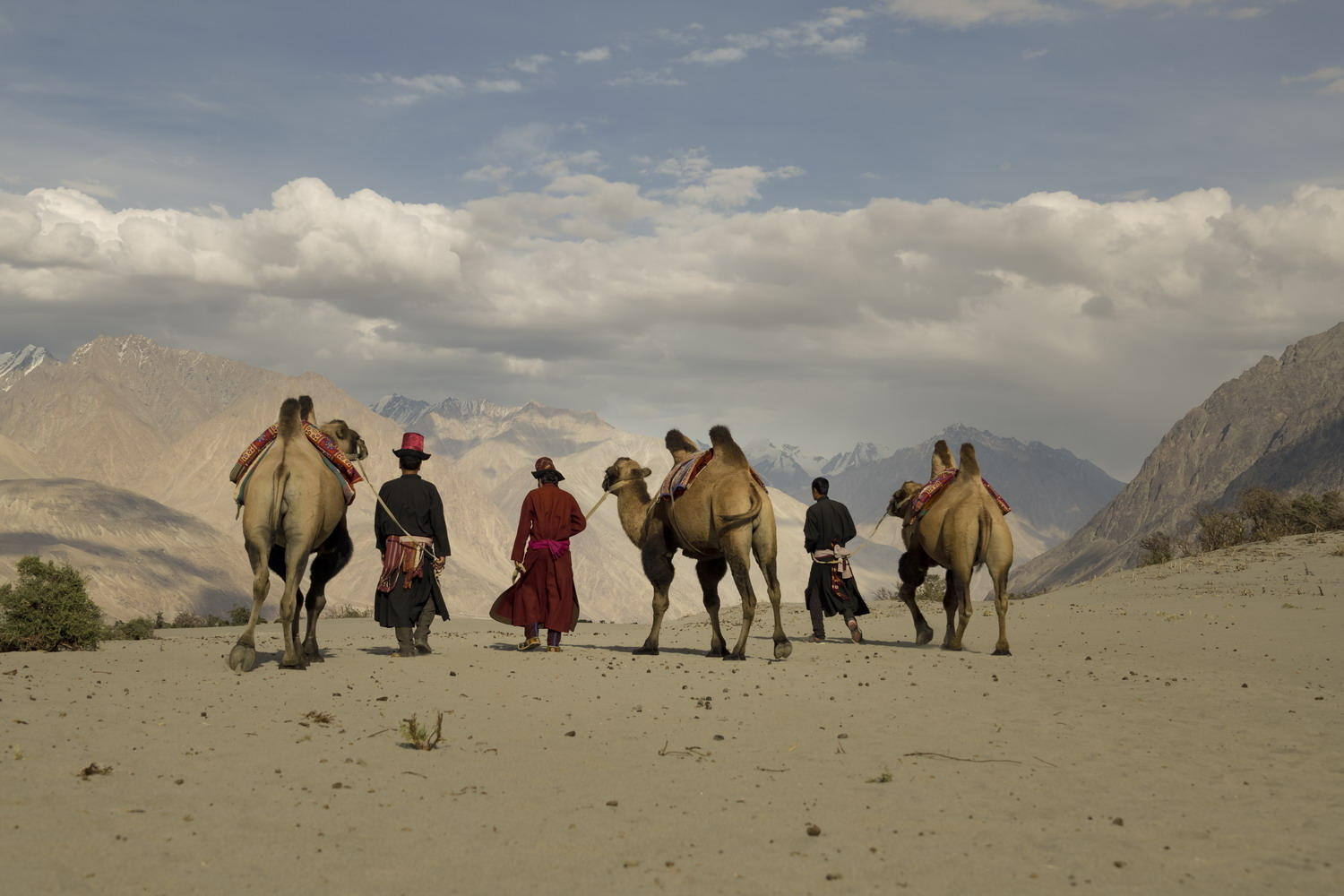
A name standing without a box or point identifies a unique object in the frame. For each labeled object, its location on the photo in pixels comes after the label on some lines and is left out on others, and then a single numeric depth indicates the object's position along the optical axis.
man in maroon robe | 14.22
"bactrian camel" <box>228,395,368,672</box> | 11.38
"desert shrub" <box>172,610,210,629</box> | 27.47
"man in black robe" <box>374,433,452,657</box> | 13.63
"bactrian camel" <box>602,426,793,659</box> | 13.01
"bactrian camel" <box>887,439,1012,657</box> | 13.73
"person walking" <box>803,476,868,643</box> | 15.98
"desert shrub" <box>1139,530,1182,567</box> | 28.66
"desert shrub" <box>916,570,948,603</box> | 26.45
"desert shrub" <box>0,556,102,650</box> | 13.60
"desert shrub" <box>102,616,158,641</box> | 17.58
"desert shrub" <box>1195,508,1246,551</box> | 30.95
